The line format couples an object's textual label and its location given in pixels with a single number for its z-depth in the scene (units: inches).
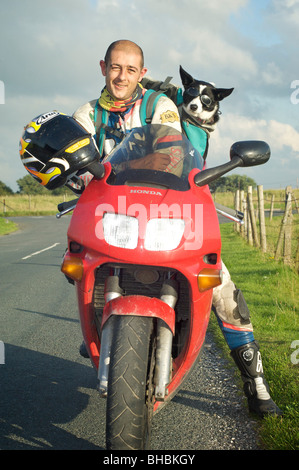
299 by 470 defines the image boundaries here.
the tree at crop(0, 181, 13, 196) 2674.2
